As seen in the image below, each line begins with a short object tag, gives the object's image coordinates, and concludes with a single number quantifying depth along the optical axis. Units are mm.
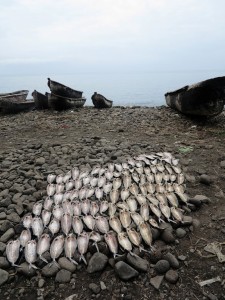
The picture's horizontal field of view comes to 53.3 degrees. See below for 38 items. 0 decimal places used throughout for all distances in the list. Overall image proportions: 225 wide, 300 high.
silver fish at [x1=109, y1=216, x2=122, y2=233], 3438
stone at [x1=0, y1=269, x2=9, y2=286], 2945
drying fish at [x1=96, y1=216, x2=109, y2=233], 3454
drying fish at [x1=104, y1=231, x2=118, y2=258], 3106
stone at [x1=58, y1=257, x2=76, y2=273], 3042
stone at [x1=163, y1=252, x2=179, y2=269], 3046
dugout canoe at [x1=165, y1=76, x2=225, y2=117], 7664
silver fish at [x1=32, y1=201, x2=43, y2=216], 3829
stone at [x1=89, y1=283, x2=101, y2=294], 2840
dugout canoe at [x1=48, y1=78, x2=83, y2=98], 11793
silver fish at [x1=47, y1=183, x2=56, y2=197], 4283
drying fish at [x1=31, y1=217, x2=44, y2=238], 3473
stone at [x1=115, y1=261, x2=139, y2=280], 2911
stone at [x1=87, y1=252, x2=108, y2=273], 3024
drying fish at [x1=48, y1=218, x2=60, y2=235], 3510
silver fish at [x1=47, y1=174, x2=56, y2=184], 4635
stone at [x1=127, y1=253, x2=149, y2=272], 2988
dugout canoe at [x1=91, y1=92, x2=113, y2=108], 12479
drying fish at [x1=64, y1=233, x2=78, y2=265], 3121
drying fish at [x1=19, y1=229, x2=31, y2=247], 3284
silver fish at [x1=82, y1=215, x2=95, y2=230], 3522
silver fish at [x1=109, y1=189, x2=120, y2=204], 4089
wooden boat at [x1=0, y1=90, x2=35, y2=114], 11482
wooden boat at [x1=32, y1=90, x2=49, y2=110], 12304
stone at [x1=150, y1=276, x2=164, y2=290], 2854
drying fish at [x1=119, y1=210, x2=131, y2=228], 3516
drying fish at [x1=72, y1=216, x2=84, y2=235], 3446
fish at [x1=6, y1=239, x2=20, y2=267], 3084
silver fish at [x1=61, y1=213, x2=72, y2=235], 3490
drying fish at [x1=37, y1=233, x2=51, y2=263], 3149
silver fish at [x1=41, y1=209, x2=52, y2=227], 3668
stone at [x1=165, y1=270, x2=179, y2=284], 2895
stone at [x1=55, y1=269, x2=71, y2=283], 2945
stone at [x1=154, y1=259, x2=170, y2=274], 2991
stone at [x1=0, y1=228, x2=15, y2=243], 3429
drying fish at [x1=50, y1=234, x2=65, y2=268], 3114
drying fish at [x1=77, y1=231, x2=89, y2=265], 3125
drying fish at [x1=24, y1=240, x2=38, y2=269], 3046
